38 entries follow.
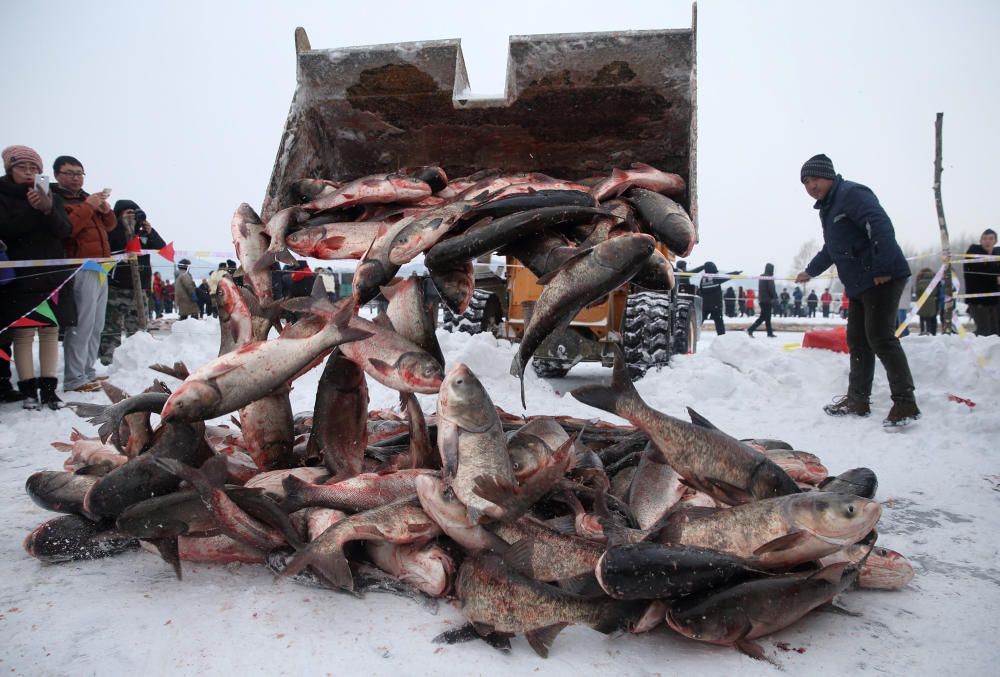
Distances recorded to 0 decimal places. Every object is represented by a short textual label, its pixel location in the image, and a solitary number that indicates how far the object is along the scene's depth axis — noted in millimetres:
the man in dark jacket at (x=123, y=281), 9391
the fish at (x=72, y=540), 2840
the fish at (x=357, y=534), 2461
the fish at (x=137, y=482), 2629
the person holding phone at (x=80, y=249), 7348
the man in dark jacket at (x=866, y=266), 5898
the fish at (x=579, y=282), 2521
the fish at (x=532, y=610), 2152
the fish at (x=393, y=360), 2852
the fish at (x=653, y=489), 2809
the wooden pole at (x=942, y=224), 13727
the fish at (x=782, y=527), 2107
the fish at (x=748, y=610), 2062
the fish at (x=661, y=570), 2039
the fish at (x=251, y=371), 2596
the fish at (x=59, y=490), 3004
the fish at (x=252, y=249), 3426
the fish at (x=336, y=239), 3289
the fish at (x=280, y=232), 3303
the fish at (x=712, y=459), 2525
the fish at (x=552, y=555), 2309
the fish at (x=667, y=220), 2875
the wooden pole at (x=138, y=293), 9416
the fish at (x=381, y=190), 3312
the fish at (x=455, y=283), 2961
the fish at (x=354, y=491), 2734
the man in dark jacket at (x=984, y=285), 11258
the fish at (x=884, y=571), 2629
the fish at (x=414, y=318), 3100
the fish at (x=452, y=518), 2379
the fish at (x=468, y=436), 2463
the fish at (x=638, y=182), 3156
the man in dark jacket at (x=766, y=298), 19281
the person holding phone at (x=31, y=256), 6430
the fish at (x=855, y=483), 2832
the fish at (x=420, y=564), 2434
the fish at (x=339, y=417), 3096
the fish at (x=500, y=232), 2705
